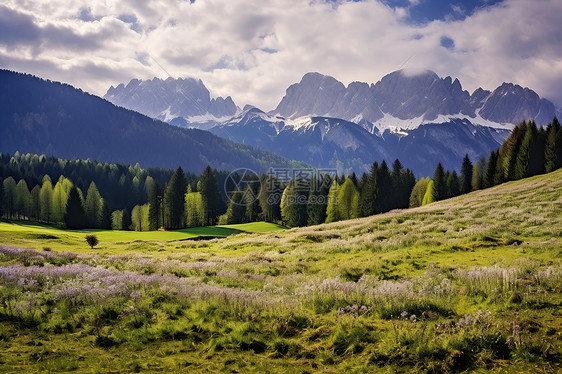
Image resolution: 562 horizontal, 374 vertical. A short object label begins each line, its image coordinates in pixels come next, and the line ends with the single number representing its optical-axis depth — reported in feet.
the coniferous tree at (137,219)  372.99
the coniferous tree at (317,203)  299.58
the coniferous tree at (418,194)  323.98
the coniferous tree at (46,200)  336.08
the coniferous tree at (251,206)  359.46
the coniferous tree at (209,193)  333.78
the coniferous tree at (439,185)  301.22
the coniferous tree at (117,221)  363.15
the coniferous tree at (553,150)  247.09
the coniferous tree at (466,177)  338.95
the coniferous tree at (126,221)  368.17
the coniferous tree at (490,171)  294.87
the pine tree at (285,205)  313.30
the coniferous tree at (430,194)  300.61
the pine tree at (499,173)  282.75
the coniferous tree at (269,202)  353.92
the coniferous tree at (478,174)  335.67
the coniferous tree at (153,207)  320.70
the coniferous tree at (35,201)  343.26
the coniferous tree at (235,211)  352.90
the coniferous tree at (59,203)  333.35
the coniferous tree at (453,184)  328.90
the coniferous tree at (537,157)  259.39
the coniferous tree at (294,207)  311.27
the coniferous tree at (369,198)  282.15
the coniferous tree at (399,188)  314.76
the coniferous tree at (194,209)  330.95
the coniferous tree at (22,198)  343.46
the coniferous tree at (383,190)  292.04
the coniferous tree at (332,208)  285.64
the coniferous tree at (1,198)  341.21
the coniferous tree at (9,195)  342.03
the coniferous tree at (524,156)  260.83
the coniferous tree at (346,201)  282.36
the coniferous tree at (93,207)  334.24
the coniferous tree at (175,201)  326.65
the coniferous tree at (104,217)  332.80
